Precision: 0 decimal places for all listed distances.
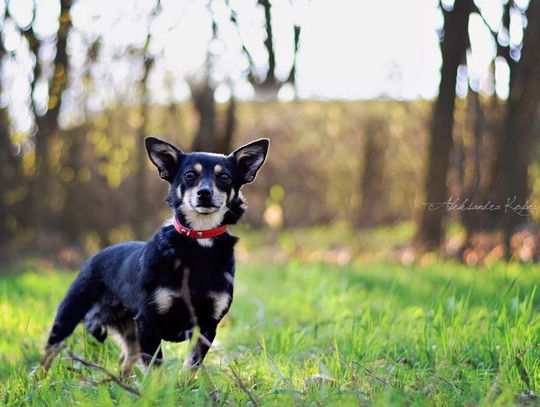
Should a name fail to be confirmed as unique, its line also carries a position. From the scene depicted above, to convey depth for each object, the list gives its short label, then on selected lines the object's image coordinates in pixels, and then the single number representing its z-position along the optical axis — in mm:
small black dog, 3982
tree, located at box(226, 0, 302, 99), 6418
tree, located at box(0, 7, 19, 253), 10969
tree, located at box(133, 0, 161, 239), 10039
